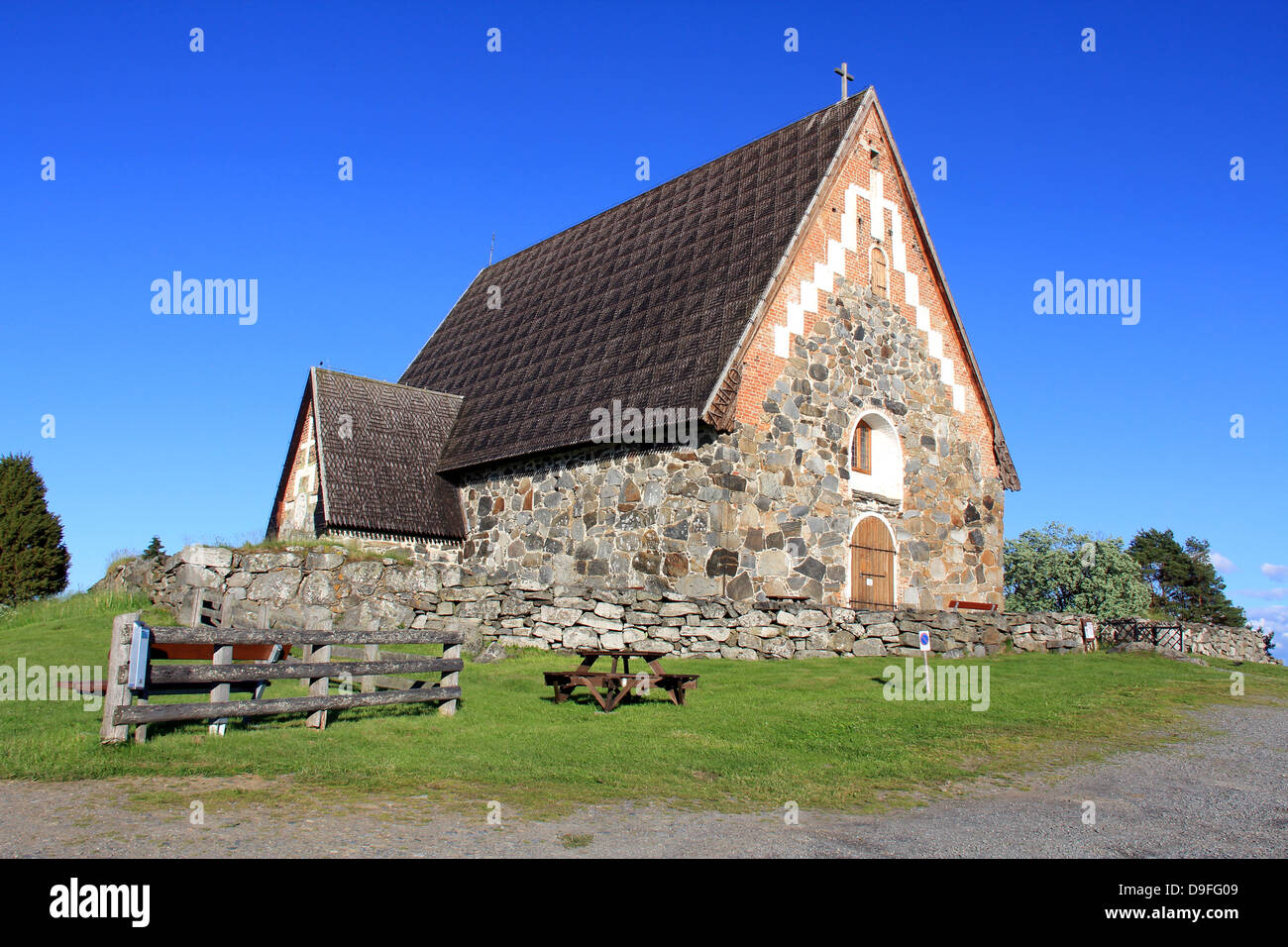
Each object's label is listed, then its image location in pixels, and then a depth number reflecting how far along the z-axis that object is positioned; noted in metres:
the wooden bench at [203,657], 8.94
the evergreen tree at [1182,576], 55.85
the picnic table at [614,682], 11.89
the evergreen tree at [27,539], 30.06
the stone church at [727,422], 17.83
